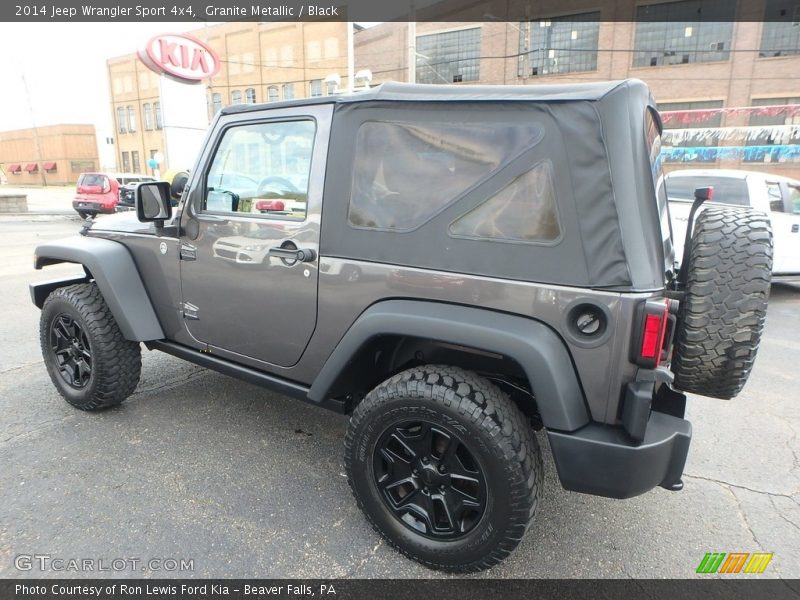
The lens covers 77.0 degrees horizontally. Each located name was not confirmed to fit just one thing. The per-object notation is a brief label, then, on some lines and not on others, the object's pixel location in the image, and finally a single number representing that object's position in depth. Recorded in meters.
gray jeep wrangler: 1.85
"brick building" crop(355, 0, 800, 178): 27.12
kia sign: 17.41
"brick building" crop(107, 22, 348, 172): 41.31
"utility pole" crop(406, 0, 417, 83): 17.66
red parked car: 18.00
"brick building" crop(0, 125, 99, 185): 67.62
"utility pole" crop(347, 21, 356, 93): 19.74
